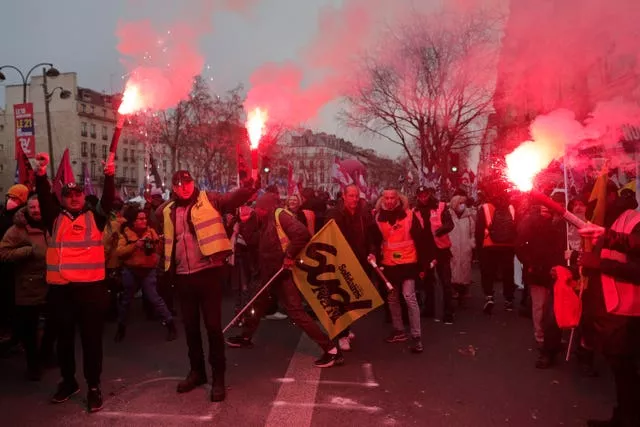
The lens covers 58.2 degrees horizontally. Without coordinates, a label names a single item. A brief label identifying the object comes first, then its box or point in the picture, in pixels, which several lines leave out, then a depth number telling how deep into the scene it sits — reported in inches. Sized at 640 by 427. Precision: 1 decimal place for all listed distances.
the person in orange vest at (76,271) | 189.9
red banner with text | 722.8
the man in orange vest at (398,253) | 261.6
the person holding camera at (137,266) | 294.7
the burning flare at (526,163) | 180.5
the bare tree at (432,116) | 924.0
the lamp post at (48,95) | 937.1
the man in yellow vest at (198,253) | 197.5
